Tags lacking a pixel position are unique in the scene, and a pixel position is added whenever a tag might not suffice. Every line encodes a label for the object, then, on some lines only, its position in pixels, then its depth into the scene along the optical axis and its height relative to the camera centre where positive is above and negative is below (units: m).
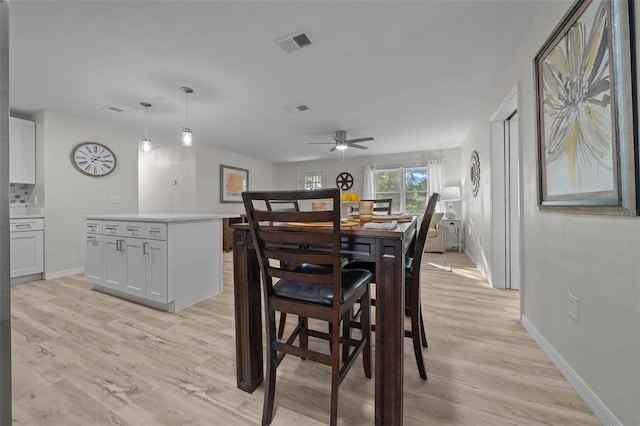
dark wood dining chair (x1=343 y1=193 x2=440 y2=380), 1.45 -0.42
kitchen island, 2.42 -0.41
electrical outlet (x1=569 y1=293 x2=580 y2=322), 1.41 -0.53
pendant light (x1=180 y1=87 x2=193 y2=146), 2.97 +0.95
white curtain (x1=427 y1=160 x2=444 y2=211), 6.15 +0.91
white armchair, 5.32 -0.47
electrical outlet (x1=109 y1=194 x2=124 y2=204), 4.27 +0.31
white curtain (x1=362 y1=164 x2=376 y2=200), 6.87 +0.85
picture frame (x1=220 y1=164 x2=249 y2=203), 6.19 +0.83
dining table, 1.07 -0.39
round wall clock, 3.89 +0.92
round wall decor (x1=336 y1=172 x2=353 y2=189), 7.19 +0.95
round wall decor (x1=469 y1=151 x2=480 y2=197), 3.92 +0.64
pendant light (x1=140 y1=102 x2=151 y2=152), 3.33 +0.96
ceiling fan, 4.46 +1.28
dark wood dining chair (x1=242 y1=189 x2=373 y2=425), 1.02 -0.31
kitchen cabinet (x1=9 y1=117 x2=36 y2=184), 3.48 +0.93
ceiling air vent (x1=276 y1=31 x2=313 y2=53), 2.09 +1.44
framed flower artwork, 1.07 +0.48
